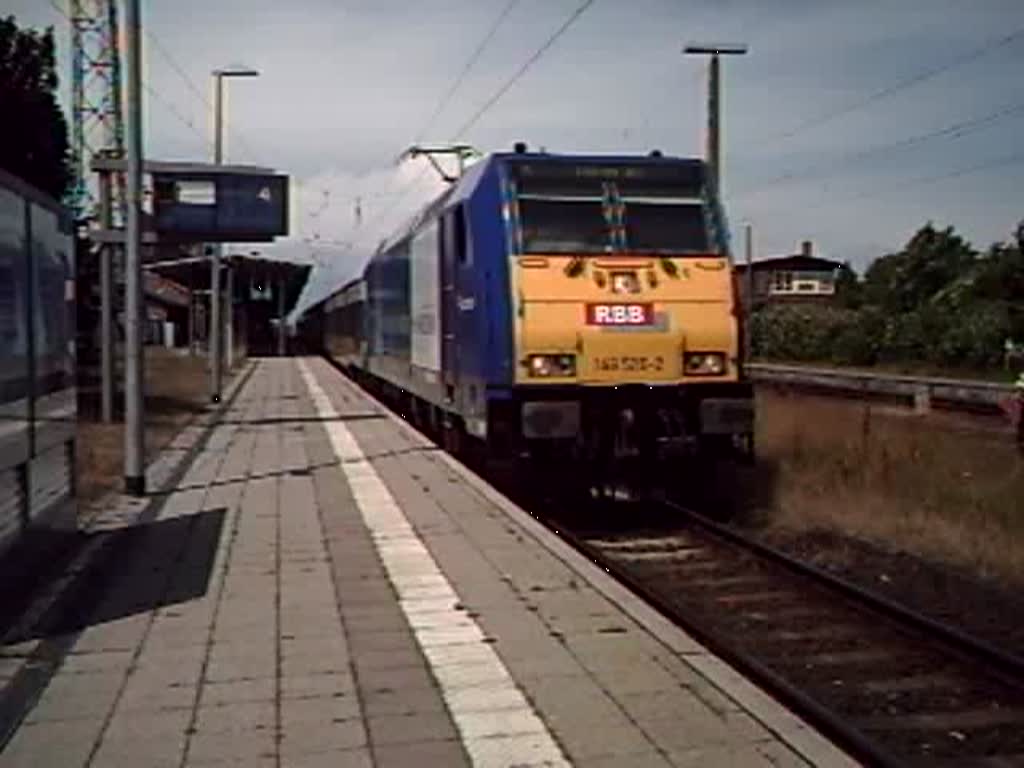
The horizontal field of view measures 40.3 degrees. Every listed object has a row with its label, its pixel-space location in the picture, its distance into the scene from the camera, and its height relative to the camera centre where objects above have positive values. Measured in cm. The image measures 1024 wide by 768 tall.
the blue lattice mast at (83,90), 4003 +779
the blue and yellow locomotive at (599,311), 1127 +12
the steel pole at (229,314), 4440 +43
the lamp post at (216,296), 3161 +72
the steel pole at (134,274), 1289 +50
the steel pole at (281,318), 7619 +51
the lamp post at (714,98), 2692 +453
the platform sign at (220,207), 2147 +203
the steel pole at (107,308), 1905 +28
